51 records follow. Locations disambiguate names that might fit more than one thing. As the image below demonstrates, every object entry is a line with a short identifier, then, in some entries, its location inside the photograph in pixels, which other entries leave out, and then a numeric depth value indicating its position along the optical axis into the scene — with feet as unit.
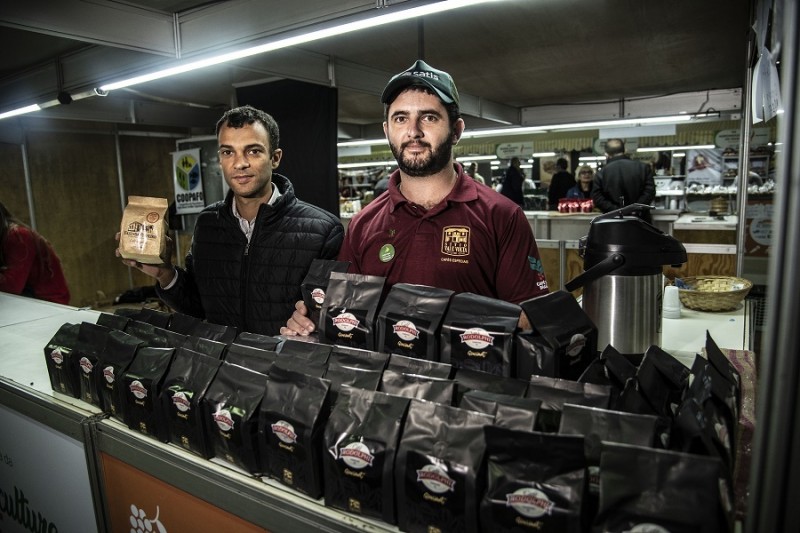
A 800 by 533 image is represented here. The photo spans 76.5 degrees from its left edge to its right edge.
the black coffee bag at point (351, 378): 4.11
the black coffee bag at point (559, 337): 4.02
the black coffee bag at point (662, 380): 3.65
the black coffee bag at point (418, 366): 4.08
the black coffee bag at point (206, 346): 4.98
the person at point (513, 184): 31.37
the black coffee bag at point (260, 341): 5.15
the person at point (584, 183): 31.24
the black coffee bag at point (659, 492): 2.63
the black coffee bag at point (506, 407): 3.35
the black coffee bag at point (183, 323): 5.84
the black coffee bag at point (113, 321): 6.04
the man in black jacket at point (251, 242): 7.14
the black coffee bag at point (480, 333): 4.13
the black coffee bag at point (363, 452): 3.50
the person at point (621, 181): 21.72
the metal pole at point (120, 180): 27.96
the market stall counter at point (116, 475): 4.06
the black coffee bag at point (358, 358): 4.39
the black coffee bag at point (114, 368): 5.17
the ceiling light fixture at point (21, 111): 16.24
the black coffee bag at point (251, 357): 4.64
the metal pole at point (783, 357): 2.22
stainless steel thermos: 5.78
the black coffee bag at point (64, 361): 5.80
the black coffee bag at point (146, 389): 4.81
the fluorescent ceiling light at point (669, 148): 43.05
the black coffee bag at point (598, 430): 3.07
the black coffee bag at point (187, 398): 4.48
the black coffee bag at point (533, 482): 2.90
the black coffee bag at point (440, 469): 3.20
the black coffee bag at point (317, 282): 5.58
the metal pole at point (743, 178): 12.34
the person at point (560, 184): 32.91
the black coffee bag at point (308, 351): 4.58
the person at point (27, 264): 11.99
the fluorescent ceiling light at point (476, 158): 52.30
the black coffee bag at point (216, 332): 5.47
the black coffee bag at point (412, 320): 4.42
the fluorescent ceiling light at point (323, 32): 6.89
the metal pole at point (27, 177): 24.19
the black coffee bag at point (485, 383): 3.83
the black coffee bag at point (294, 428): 3.80
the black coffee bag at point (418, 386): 3.83
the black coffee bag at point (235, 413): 4.14
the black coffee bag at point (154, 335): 5.38
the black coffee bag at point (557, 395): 3.54
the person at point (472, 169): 32.55
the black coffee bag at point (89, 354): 5.54
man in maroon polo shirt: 6.34
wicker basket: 8.62
